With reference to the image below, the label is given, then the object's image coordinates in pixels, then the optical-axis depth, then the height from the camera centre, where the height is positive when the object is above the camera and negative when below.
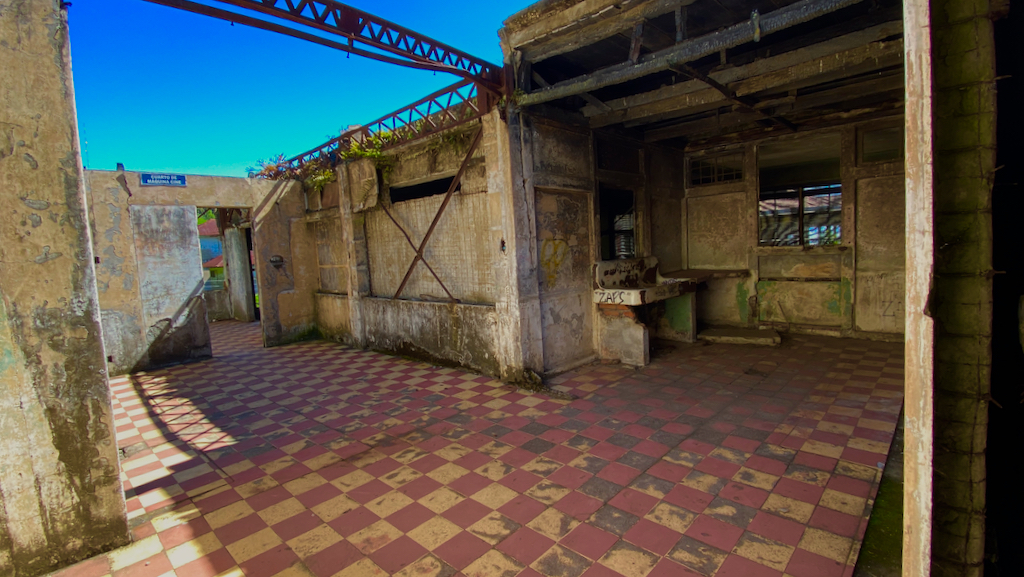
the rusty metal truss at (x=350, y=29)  3.88 +2.28
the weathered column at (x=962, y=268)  1.61 -0.13
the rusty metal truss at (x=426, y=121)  6.38 +2.30
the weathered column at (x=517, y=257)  6.18 +0.04
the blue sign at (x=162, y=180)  8.25 +1.87
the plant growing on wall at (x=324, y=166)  8.30 +2.23
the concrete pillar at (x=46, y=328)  2.84 -0.24
